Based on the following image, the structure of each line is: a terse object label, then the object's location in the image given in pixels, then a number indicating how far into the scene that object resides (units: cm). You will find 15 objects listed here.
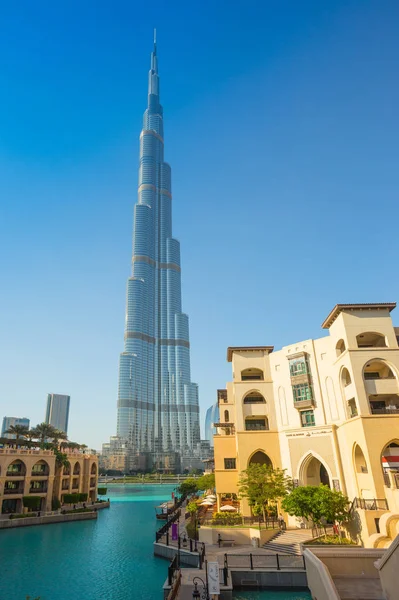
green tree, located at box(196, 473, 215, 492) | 6762
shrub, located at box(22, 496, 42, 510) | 5594
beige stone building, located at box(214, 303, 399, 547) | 3020
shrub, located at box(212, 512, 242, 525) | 3391
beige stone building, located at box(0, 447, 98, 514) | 5541
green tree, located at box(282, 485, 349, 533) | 3005
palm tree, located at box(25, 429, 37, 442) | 7211
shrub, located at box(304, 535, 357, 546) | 2869
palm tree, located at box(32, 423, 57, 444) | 7257
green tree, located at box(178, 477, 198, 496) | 7531
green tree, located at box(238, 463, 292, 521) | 3509
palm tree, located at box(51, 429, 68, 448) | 7289
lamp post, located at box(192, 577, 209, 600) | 1880
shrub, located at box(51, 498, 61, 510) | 5969
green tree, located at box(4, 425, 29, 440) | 7023
